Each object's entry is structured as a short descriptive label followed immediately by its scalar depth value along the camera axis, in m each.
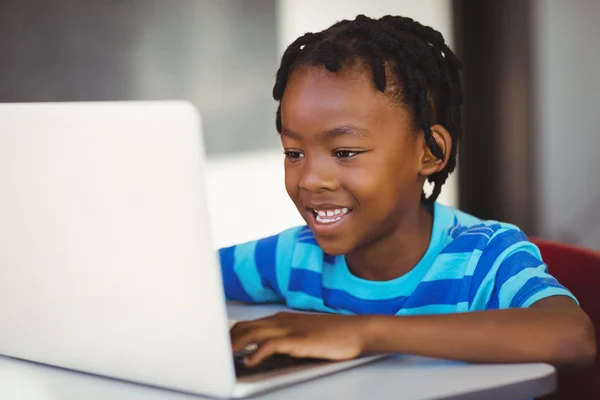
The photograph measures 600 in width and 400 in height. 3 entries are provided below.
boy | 1.34
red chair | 1.53
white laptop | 1.18
